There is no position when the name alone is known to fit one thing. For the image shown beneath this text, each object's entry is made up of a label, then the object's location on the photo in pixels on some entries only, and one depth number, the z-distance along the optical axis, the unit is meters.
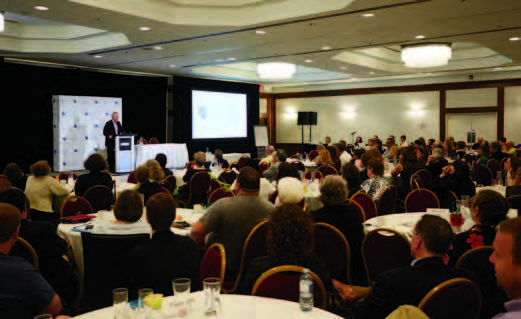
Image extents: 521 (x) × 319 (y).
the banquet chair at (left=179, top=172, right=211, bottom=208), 7.73
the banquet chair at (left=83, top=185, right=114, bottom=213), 5.69
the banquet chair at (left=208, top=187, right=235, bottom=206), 5.66
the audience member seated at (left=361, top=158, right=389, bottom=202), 5.98
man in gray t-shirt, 3.67
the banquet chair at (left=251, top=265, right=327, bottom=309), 2.40
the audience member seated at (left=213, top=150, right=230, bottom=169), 10.15
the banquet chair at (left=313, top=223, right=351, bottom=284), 3.70
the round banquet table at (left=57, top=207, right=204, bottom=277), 3.76
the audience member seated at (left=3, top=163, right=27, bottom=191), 6.09
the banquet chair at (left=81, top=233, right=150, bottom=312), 3.14
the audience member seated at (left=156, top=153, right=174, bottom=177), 7.67
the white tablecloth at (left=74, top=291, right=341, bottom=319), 2.21
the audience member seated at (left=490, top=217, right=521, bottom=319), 1.68
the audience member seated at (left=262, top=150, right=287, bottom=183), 8.08
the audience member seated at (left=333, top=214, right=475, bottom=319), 2.26
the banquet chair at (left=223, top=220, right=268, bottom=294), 3.53
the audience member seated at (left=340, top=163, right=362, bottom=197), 5.85
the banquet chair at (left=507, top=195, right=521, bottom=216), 4.74
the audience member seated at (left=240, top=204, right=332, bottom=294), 2.48
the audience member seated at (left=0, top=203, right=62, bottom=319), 2.16
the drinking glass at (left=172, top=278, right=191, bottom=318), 2.08
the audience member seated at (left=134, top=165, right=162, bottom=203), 5.39
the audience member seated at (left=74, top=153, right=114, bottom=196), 6.00
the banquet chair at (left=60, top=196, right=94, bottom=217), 4.96
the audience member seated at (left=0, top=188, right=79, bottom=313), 3.37
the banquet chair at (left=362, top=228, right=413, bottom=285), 3.50
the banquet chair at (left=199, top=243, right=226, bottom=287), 2.84
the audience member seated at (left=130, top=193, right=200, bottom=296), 2.70
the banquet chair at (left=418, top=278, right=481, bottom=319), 2.12
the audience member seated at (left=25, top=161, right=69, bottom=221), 5.78
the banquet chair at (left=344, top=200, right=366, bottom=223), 4.63
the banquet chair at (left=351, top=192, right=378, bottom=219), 5.23
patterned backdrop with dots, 13.97
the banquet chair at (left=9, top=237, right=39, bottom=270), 3.14
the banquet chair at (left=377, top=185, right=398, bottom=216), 5.84
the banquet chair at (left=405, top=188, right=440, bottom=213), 5.59
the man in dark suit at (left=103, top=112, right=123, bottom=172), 14.10
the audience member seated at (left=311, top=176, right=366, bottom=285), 3.92
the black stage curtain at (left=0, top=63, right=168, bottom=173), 13.01
